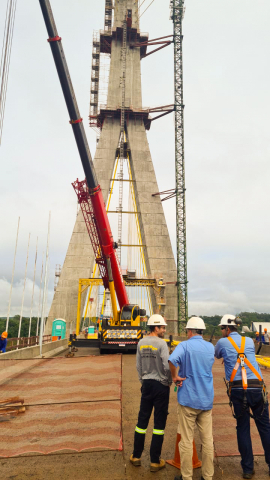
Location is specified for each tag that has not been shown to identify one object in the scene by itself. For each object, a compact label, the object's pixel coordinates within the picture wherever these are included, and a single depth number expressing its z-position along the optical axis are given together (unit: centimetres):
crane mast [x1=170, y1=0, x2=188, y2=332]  4147
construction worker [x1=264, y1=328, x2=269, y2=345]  2087
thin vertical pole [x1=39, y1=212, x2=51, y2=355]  1819
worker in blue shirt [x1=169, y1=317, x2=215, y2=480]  398
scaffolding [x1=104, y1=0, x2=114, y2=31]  5009
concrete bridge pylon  3872
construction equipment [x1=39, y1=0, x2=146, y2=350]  1429
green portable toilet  2952
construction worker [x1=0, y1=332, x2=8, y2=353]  1334
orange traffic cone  442
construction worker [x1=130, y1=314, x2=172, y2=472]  439
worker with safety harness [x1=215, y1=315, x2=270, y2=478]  430
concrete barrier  1323
